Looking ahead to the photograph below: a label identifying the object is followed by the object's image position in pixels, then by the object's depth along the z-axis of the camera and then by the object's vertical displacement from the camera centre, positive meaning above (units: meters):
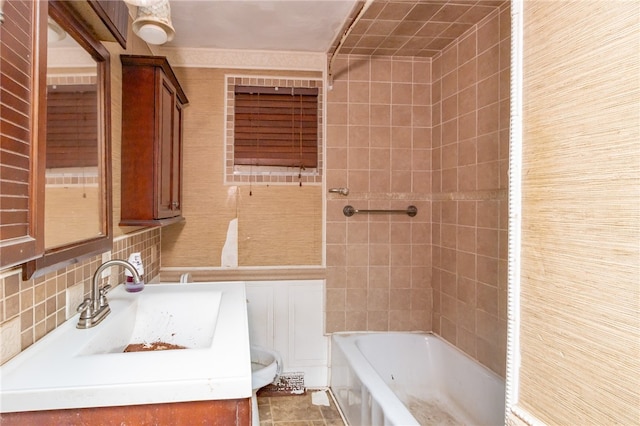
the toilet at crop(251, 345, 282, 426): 2.16 -0.97
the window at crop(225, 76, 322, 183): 2.68 +0.58
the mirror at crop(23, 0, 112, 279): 1.05 +0.20
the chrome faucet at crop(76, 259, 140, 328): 1.23 -0.33
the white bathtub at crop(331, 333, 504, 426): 1.94 -1.04
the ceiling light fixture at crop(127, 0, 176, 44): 1.49 +0.75
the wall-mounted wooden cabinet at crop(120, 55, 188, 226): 1.75 +0.34
